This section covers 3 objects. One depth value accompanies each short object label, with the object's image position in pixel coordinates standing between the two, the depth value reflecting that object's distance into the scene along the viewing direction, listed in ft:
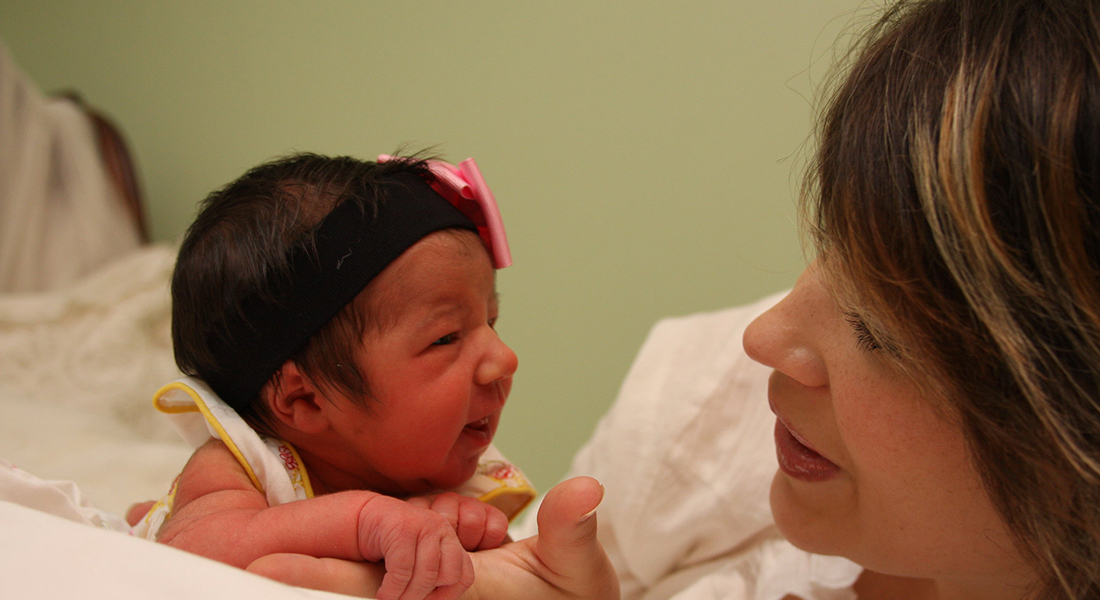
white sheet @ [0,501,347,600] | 2.17
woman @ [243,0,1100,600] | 2.22
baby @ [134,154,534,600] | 2.48
